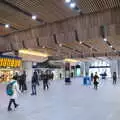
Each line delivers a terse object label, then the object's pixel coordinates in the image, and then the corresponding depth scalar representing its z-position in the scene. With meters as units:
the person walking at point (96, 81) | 11.47
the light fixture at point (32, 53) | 15.66
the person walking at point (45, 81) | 11.06
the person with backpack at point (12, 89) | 5.28
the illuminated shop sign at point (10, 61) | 15.62
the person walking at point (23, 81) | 9.70
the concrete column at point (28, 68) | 19.82
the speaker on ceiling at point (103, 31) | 6.91
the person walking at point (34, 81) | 8.89
